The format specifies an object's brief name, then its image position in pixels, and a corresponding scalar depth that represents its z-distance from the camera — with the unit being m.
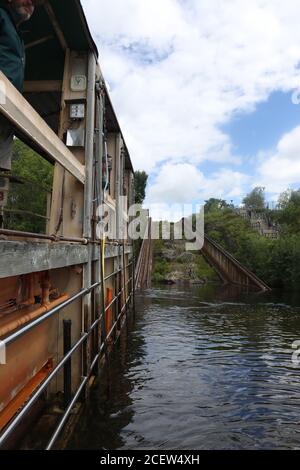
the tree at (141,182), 34.22
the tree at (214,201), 57.42
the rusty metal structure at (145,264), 21.05
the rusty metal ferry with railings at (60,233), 2.76
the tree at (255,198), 59.89
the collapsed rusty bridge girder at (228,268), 19.84
